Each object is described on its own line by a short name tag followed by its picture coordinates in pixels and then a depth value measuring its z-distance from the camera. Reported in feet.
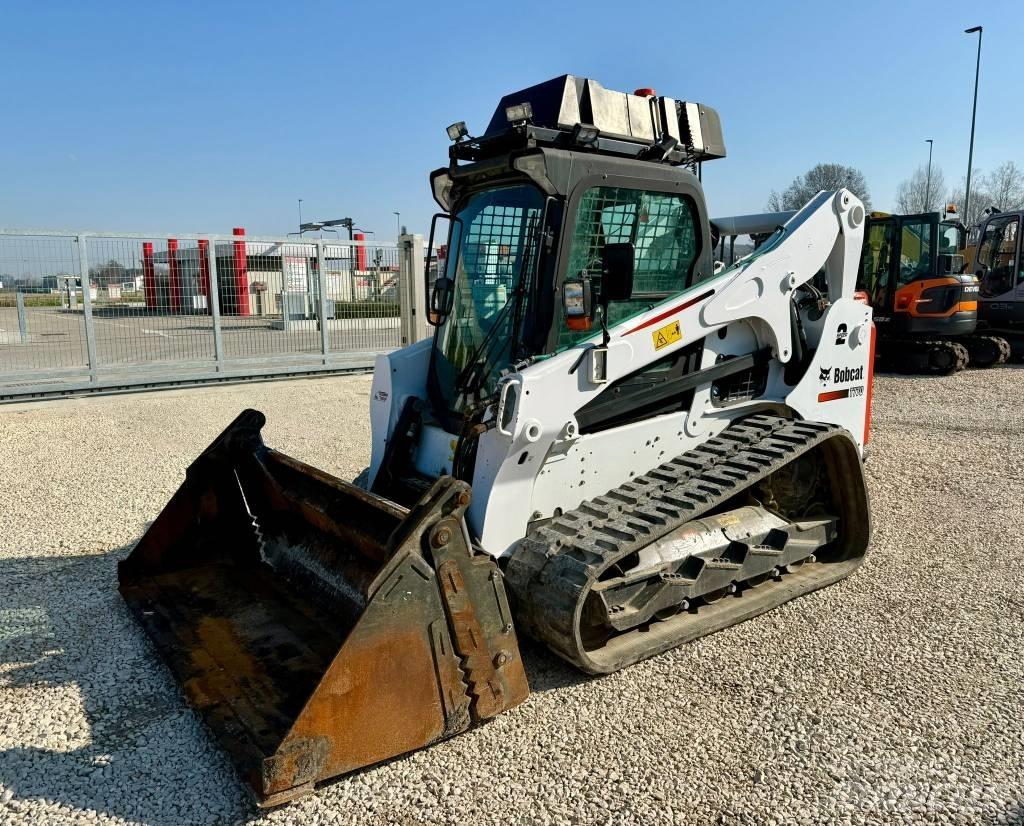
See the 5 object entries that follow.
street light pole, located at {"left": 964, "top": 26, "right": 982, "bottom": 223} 85.05
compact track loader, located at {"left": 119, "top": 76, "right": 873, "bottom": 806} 9.98
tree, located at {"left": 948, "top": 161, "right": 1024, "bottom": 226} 148.05
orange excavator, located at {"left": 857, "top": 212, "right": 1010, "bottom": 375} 44.14
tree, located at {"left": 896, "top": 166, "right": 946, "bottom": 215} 153.17
